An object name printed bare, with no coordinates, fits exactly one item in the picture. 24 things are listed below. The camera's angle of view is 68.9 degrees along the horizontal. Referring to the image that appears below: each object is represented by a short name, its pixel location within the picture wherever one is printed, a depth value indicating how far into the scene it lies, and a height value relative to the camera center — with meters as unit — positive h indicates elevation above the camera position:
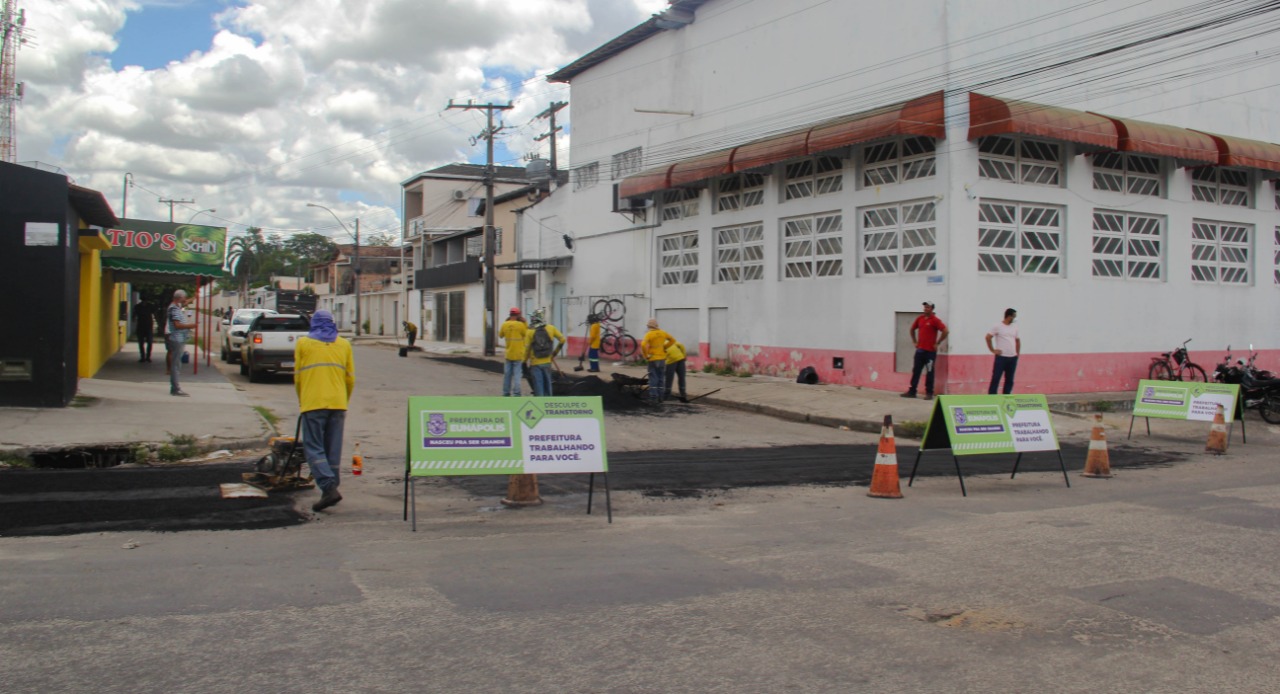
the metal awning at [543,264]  33.31 +2.70
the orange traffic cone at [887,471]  9.55 -1.31
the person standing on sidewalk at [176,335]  16.42 -0.02
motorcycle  16.58 -0.79
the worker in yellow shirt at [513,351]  16.33 -0.22
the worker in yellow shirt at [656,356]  18.70 -0.32
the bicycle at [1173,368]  20.22 -0.47
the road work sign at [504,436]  8.02 -0.86
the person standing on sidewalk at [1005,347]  16.73 -0.05
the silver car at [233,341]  25.98 -0.18
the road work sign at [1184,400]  13.68 -0.79
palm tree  101.75 +8.82
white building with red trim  18.48 +3.53
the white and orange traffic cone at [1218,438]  13.22 -1.29
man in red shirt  17.62 +0.10
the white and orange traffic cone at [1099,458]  11.07 -1.34
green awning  21.08 +1.54
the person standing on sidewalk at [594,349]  25.55 -0.27
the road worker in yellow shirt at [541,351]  15.82 -0.21
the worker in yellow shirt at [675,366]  18.91 -0.53
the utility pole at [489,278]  34.19 +2.22
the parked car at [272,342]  20.92 -0.16
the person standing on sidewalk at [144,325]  23.59 +0.22
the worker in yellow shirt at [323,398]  8.35 -0.56
